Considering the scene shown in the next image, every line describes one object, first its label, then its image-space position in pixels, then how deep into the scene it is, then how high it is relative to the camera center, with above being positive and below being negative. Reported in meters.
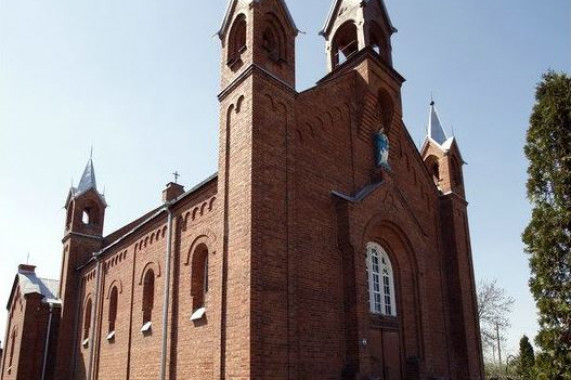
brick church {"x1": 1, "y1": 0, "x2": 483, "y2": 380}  11.44 +3.38
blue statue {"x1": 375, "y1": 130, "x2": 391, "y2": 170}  15.86 +6.48
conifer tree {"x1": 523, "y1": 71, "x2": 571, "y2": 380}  12.43 +3.54
